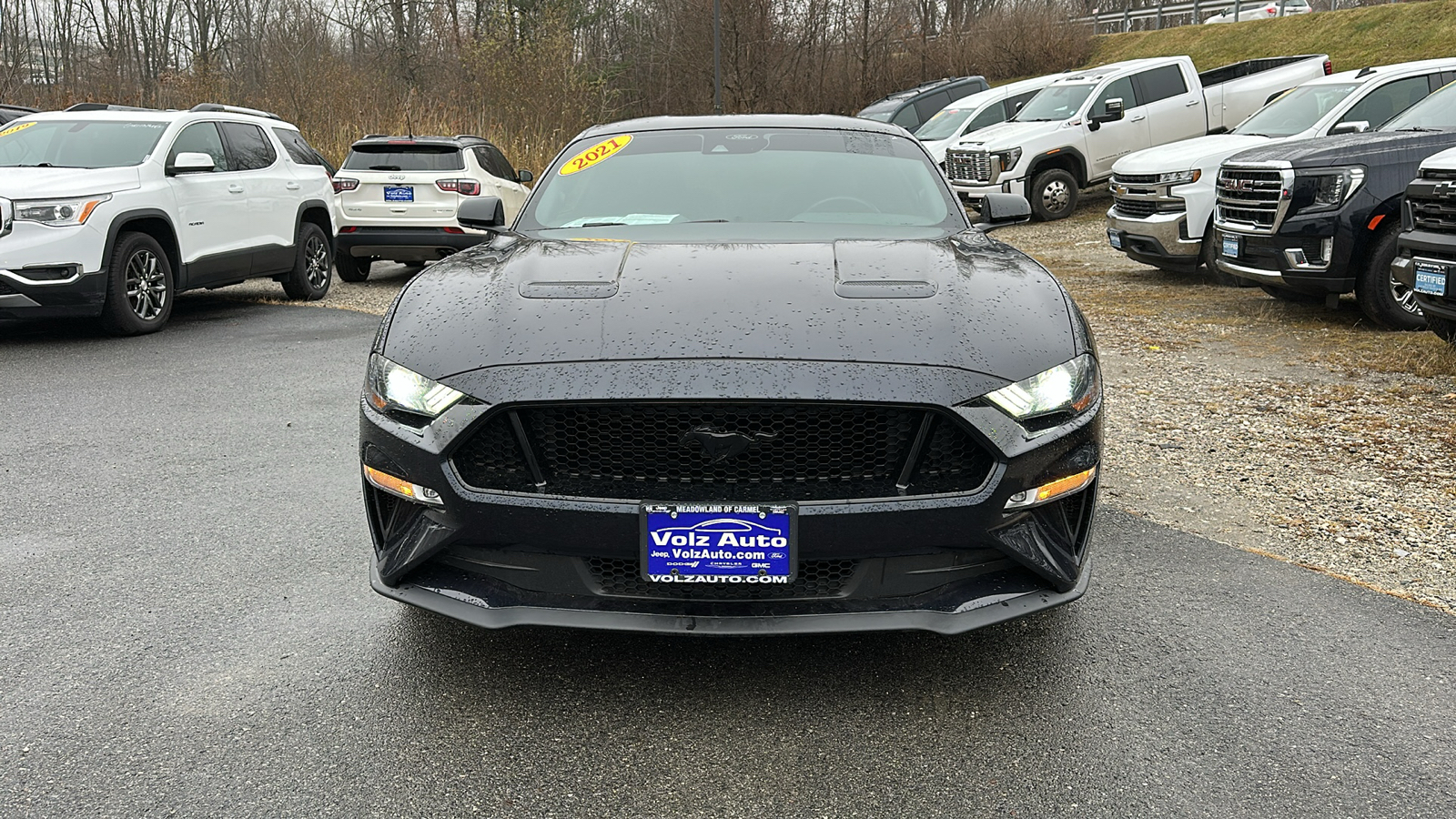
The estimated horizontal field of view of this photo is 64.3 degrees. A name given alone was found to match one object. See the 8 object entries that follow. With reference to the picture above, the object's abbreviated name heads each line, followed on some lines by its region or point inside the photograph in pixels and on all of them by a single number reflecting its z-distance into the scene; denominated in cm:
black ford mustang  266
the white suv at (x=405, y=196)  1207
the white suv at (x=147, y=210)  819
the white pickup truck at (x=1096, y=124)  1658
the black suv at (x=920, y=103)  2298
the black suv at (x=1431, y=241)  630
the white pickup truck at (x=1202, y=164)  1055
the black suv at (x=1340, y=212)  795
